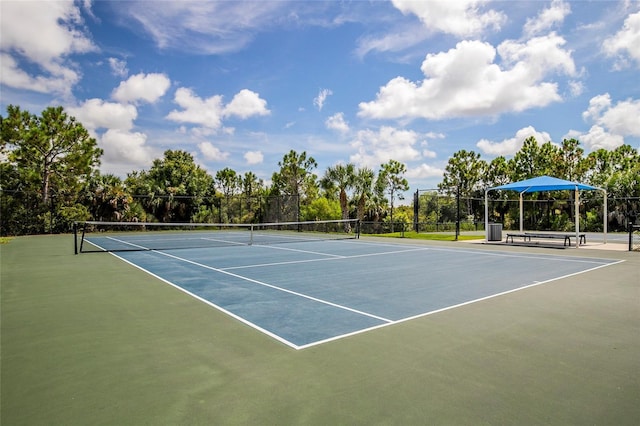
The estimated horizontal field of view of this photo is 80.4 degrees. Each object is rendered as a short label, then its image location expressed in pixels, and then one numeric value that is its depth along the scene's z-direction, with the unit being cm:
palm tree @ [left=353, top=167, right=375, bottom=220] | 2975
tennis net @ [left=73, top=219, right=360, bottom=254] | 1661
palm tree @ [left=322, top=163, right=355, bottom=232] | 2988
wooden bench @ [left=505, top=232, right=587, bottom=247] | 1539
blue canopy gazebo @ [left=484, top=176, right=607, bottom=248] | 1741
